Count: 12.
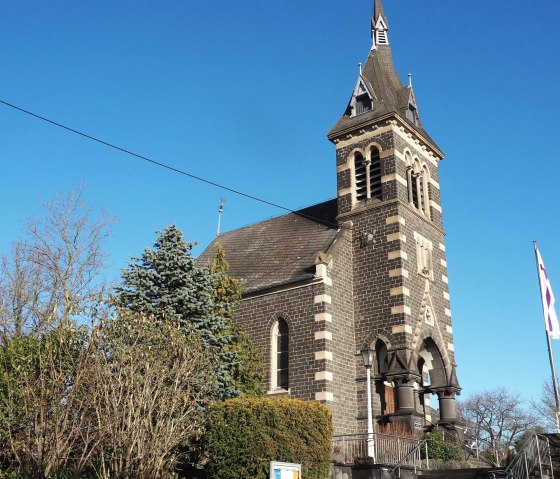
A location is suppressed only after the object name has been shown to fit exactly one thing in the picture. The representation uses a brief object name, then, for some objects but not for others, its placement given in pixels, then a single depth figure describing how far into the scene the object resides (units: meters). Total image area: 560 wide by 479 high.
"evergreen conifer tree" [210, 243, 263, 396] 22.77
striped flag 19.38
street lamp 19.31
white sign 12.30
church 23.92
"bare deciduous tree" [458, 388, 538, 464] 62.16
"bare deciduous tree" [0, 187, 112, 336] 27.38
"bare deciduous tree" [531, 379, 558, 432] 48.44
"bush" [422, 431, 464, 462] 21.62
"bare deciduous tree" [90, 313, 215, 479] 14.52
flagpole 17.76
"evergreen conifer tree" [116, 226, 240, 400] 21.58
